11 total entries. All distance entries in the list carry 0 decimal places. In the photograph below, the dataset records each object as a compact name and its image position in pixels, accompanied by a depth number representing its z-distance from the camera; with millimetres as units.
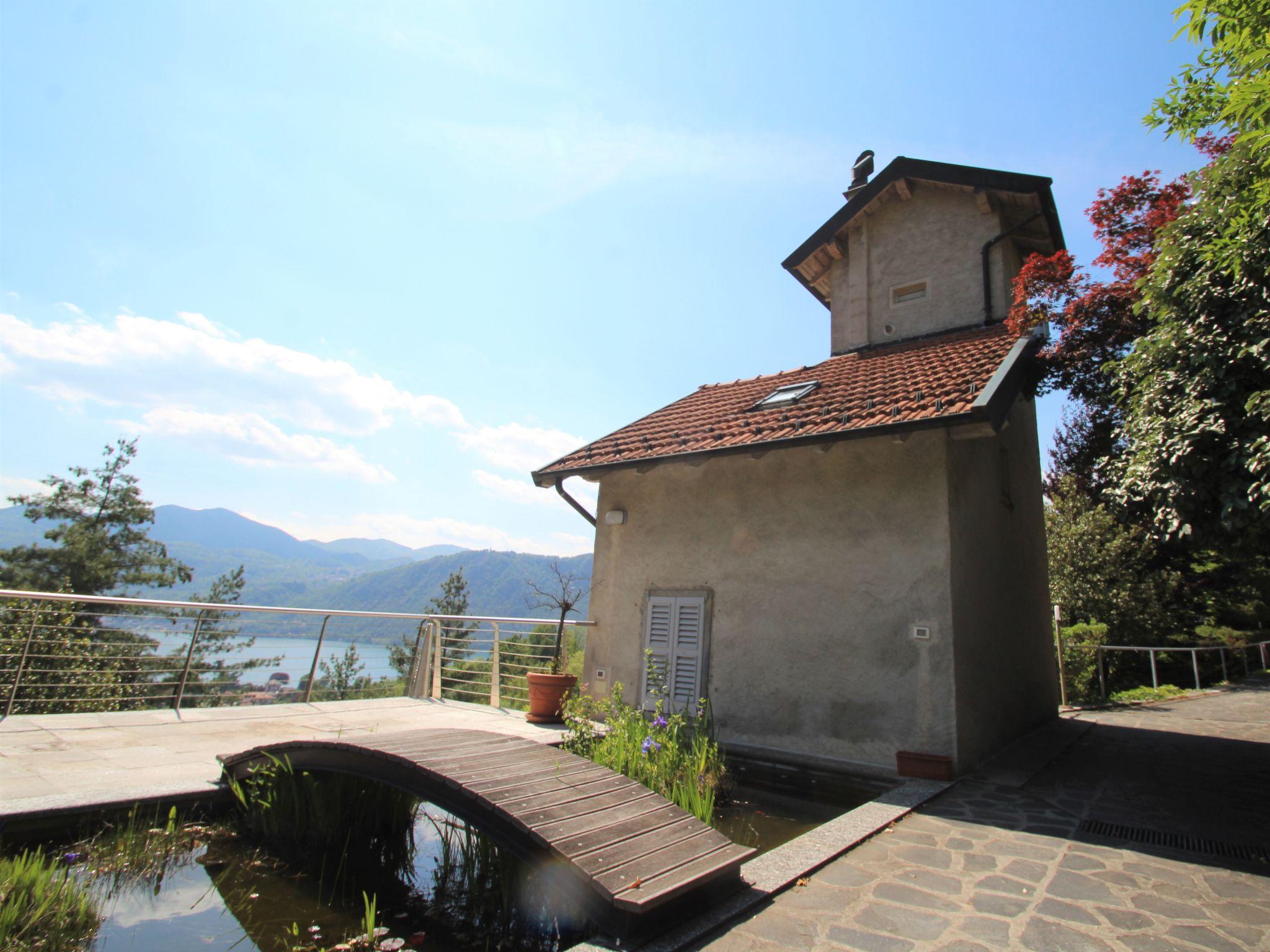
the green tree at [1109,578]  14836
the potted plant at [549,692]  7594
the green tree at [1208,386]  4613
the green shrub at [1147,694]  12227
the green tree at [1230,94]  3613
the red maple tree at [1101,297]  7242
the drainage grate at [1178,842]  3811
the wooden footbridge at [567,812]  2701
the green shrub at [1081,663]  11711
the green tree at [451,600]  51000
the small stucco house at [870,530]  5891
